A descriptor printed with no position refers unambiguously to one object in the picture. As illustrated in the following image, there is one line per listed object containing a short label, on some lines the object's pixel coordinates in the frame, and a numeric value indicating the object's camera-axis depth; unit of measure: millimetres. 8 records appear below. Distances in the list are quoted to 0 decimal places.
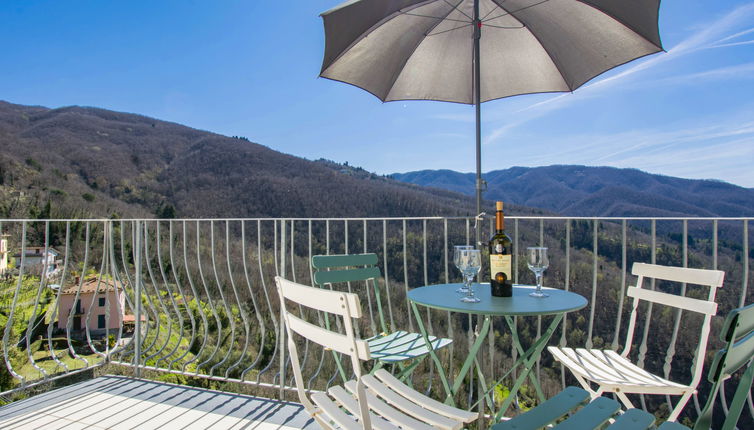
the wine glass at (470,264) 2029
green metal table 1714
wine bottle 1957
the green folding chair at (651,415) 851
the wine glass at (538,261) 2072
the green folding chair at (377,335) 2094
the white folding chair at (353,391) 1211
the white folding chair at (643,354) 1742
